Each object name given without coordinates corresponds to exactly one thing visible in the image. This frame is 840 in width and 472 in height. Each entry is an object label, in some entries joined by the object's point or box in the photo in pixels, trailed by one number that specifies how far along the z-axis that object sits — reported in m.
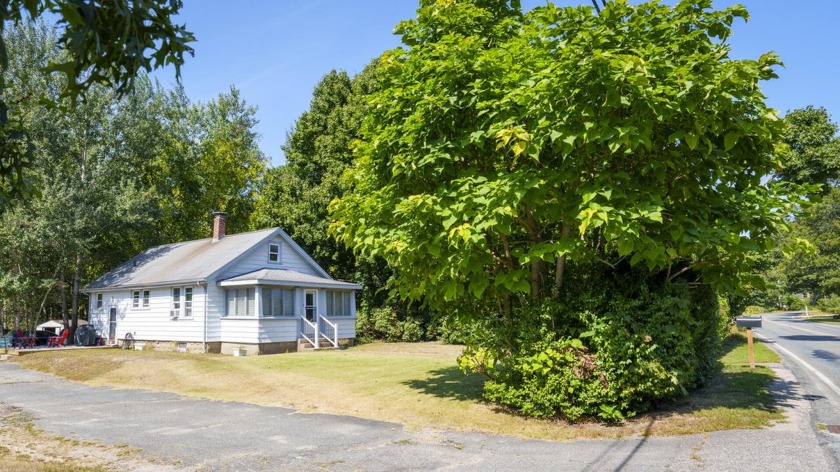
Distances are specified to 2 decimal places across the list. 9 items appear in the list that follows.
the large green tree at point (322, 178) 32.12
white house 24.55
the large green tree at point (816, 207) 25.53
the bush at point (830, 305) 58.53
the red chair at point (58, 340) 30.75
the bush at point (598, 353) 8.68
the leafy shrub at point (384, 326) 30.81
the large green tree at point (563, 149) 7.76
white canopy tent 32.19
